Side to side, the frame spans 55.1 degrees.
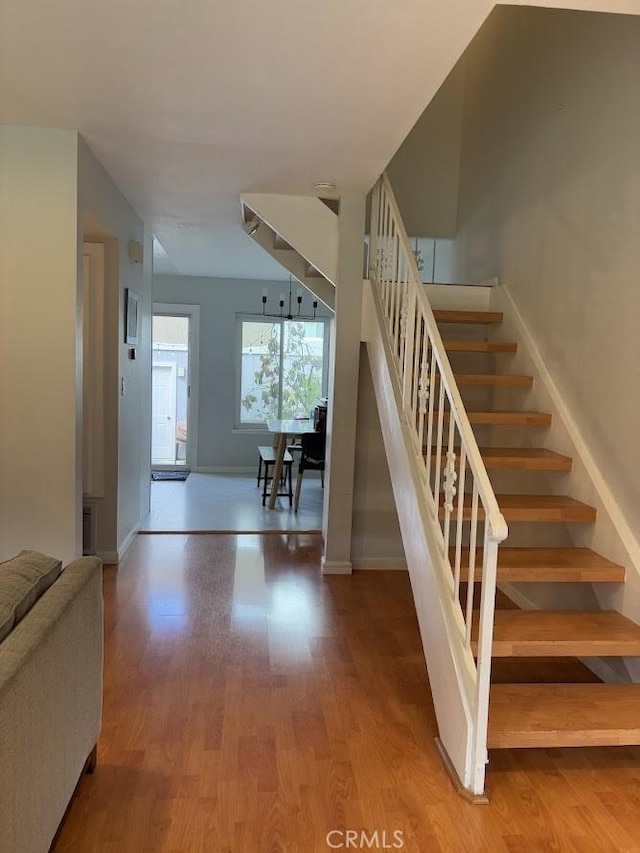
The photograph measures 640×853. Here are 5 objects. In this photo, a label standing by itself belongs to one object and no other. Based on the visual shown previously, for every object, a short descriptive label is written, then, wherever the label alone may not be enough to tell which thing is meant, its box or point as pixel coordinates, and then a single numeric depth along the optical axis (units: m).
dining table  5.99
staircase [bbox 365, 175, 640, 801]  1.98
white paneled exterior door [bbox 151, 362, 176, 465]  7.98
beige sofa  1.24
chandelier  7.86
